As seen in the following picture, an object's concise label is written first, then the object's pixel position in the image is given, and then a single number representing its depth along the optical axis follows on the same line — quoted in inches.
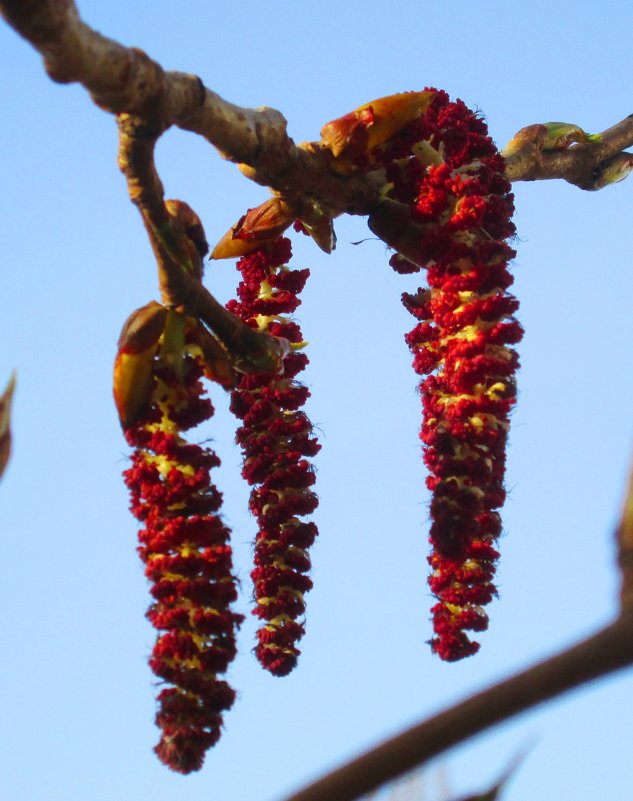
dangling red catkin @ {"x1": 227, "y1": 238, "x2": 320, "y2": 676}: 32.7
